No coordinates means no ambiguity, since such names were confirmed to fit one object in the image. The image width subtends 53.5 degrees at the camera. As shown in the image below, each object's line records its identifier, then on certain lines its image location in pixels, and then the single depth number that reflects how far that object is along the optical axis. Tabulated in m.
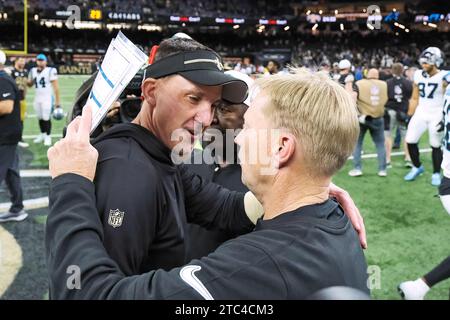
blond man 1.07
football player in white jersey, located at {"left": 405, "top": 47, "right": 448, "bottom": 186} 6.74
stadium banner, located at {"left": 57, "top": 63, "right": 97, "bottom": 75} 31.20
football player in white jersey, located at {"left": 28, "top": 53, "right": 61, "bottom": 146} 9.28
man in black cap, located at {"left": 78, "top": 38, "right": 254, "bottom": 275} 1.29
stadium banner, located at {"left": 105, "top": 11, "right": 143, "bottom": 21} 37.42
